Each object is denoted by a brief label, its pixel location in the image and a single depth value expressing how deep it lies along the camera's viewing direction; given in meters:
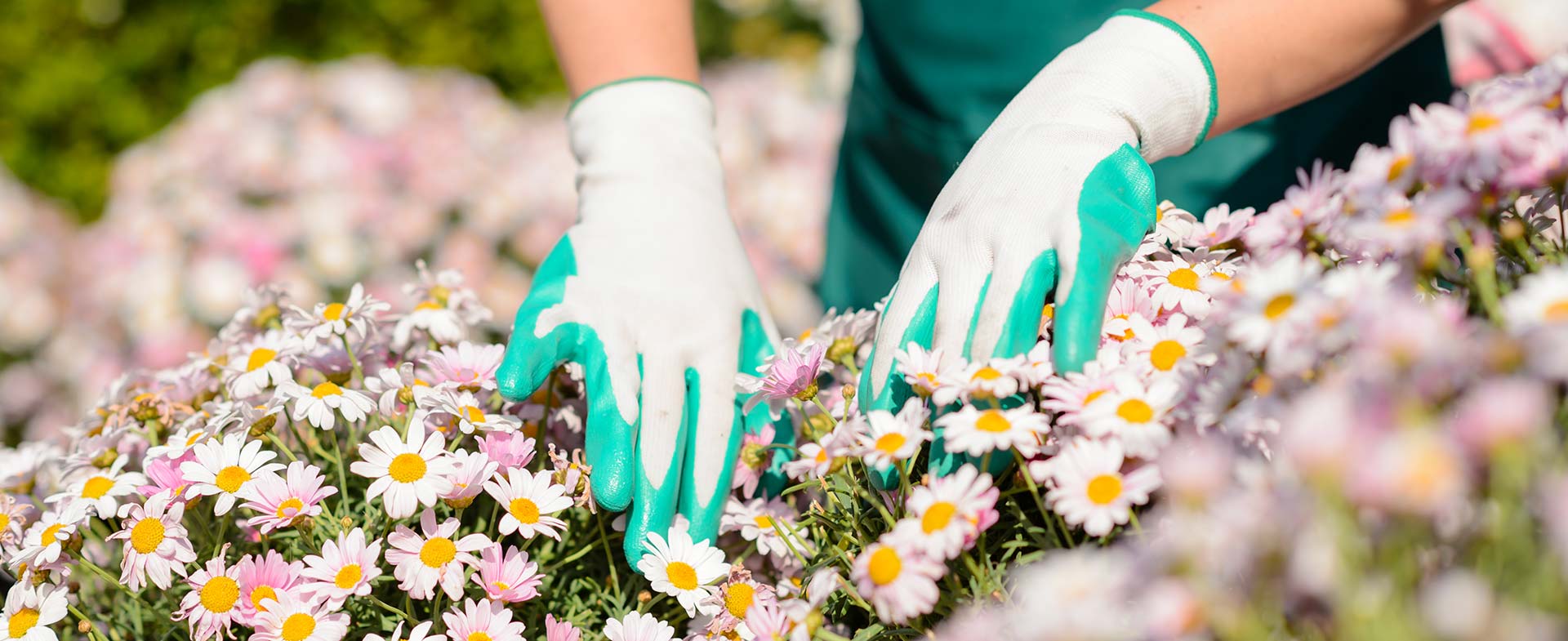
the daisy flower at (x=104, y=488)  0.87
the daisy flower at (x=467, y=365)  0.97
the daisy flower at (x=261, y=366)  0.95
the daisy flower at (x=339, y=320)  0.99
